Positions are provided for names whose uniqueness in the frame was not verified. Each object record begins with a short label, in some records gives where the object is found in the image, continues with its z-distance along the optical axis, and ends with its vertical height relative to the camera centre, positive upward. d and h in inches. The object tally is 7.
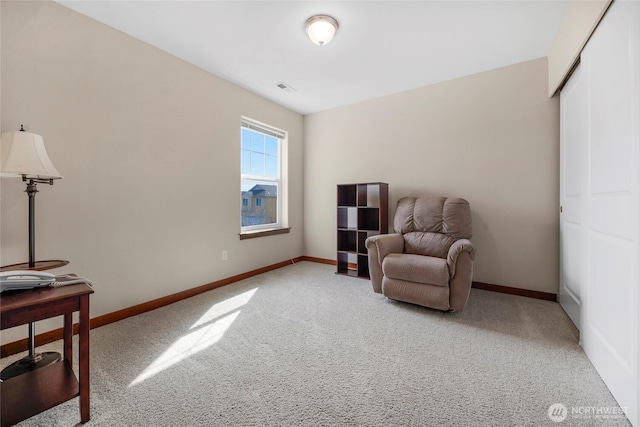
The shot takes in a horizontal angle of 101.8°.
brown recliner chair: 89.8 -17.1
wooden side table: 42.0 -31.5
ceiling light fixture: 83.3 +60.3
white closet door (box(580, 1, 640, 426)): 49.5 +2.2
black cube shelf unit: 139.4 -4.5
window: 142.5 +20.7
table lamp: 57.4 +9.1
